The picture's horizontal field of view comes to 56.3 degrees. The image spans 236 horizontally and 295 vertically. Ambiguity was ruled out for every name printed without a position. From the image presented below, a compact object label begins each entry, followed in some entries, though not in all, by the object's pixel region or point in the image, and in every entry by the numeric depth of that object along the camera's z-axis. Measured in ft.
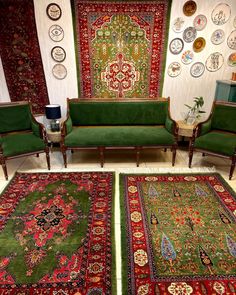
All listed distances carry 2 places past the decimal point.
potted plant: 12.89
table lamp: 12.26
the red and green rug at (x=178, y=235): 6.00
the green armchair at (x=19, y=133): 10.66
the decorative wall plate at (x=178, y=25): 12.12
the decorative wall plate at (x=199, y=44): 12.56
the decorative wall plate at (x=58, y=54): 12.44
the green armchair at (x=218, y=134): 10.59
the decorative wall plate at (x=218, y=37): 12.45
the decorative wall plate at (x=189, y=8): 11.81
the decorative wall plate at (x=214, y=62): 12.92
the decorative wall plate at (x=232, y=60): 12.93
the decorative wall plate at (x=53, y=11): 11.68
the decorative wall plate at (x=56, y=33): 12.07
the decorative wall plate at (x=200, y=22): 12.10
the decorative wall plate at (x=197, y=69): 13.05
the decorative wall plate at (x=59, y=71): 12.80
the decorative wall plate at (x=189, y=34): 12.33
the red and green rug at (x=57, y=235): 5.99
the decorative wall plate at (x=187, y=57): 12.78
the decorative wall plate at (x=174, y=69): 13.00
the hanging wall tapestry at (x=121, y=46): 11.89
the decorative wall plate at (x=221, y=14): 11.97
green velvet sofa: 11.57
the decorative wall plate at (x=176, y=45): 12.51
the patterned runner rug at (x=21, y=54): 11.50
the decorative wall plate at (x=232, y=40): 12.53
